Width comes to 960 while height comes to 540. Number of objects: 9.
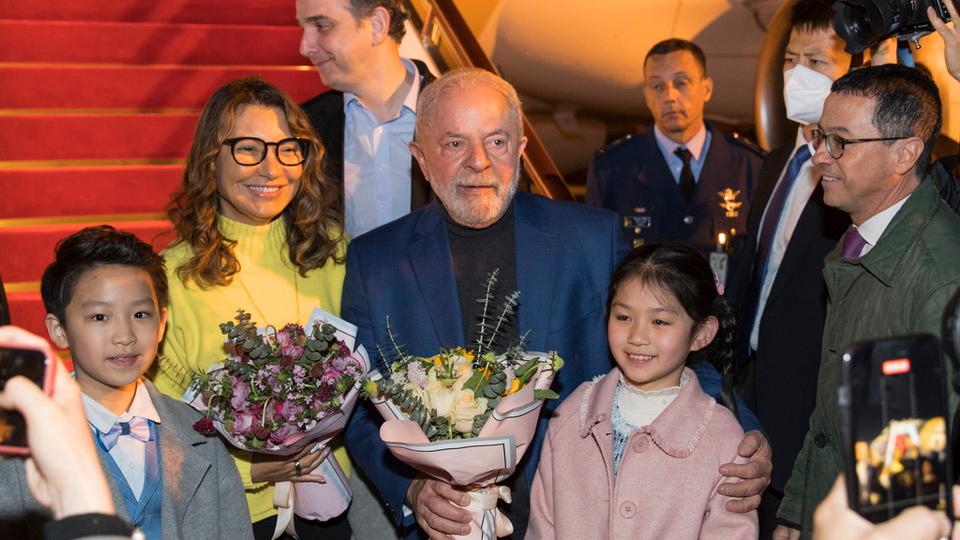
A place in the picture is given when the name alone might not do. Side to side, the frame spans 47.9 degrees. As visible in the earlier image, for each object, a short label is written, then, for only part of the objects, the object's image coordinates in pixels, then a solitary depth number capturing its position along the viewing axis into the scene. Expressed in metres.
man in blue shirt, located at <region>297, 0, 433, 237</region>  3.91
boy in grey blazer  2.56
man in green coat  2.56
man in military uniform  5.32
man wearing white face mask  3.46
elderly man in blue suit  2.88
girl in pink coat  2.53
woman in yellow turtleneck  2.96
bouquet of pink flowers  2.55
